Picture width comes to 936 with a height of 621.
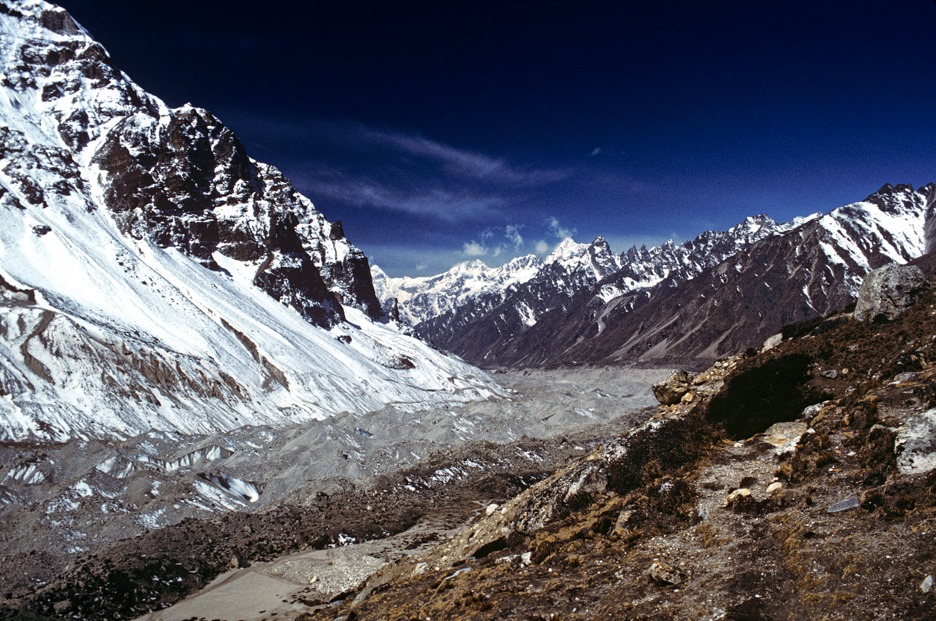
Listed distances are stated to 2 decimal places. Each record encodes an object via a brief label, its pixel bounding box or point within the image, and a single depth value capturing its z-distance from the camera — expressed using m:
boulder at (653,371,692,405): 21.59
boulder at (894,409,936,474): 10.32
